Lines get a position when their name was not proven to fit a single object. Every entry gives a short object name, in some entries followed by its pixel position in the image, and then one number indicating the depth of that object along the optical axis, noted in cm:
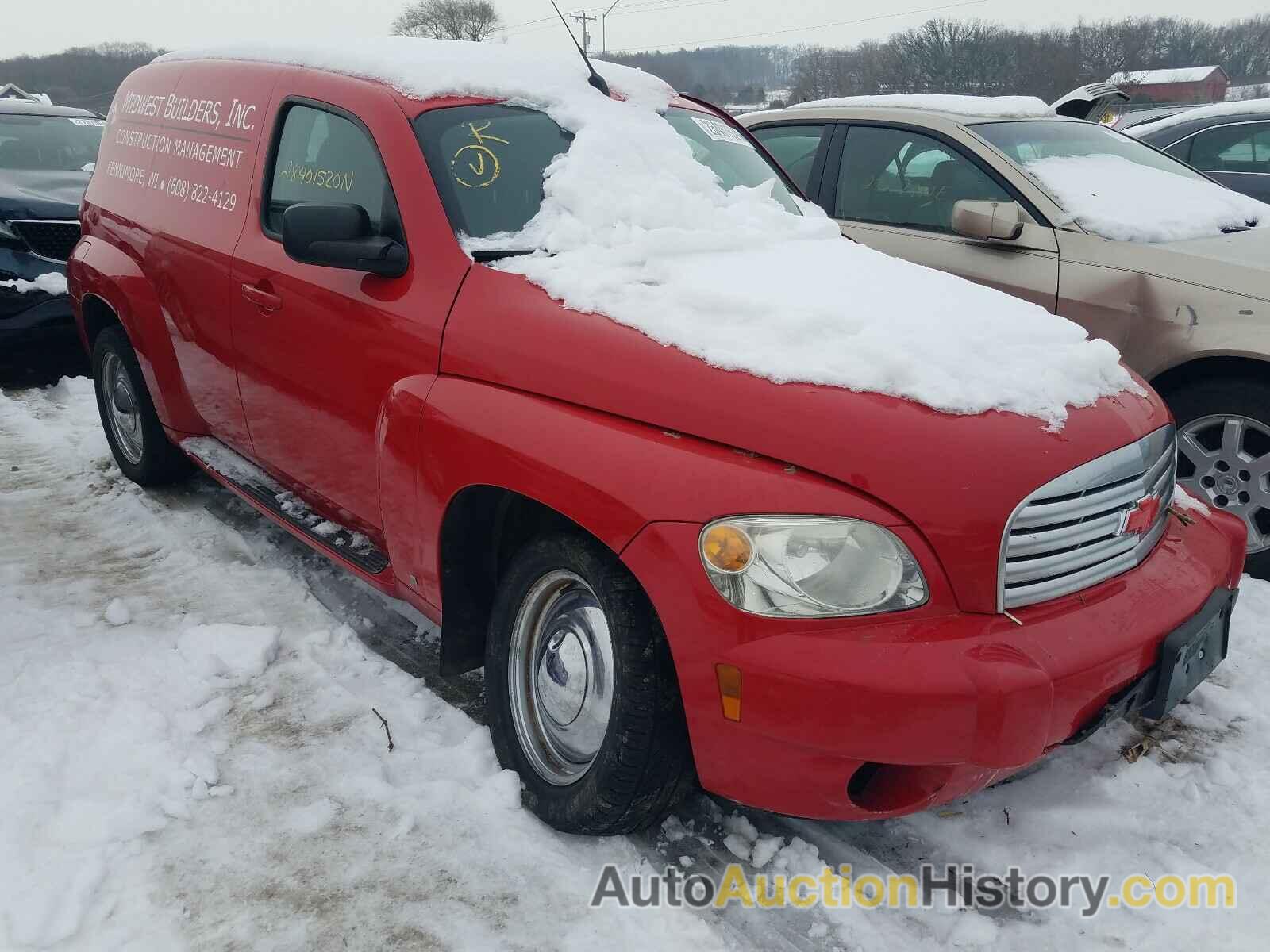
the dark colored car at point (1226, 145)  812
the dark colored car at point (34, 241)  626
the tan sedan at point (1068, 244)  374
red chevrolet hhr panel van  196
